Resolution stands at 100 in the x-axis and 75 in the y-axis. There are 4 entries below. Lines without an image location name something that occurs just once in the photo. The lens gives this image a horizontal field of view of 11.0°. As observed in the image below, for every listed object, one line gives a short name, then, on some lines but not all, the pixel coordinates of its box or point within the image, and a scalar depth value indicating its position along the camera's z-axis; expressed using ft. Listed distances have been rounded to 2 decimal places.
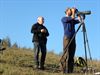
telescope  49.75
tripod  50.06
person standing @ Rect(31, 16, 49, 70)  56.59
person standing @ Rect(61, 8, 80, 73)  51.57
